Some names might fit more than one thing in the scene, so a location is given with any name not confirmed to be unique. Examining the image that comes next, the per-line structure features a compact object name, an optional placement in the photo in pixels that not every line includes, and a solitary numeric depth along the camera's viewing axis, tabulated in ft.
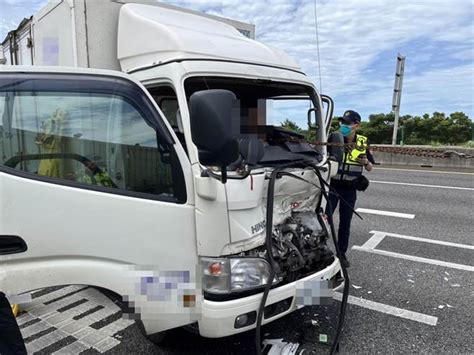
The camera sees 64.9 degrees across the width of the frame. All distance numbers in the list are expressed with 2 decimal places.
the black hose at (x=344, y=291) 8.93
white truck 7.09
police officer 14.01
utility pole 44.99
